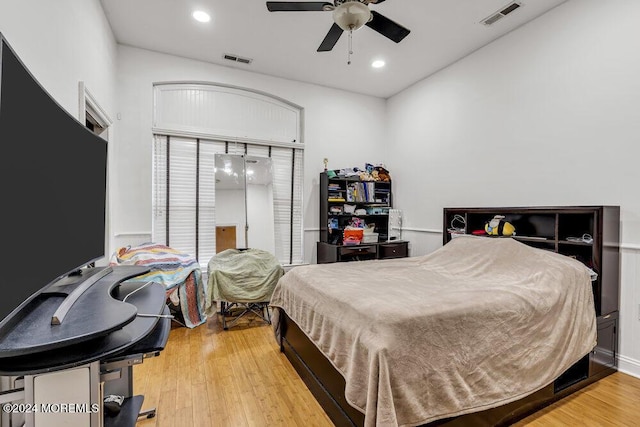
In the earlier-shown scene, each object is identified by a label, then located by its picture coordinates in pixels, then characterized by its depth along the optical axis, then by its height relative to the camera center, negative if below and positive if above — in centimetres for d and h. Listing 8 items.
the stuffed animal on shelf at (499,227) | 297 -13
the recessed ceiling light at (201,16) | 291 +191
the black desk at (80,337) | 79 -37
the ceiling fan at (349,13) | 204 +142
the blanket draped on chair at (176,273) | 294 -63
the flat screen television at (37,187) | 82 +8
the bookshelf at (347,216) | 421 -5
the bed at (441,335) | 139 -67
